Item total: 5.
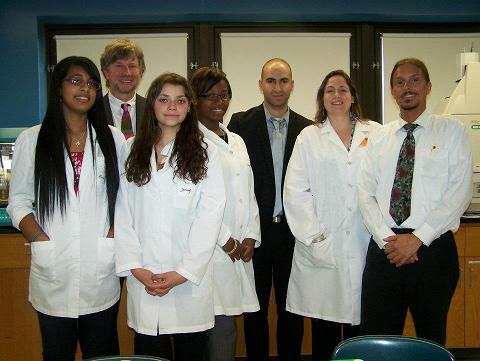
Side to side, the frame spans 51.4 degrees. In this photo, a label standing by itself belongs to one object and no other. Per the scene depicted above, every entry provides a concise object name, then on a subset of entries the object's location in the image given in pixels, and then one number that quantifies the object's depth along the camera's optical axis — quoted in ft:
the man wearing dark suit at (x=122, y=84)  8.65
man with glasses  7.26
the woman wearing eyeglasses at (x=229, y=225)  7.38
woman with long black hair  6.36
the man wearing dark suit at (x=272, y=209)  9.09
